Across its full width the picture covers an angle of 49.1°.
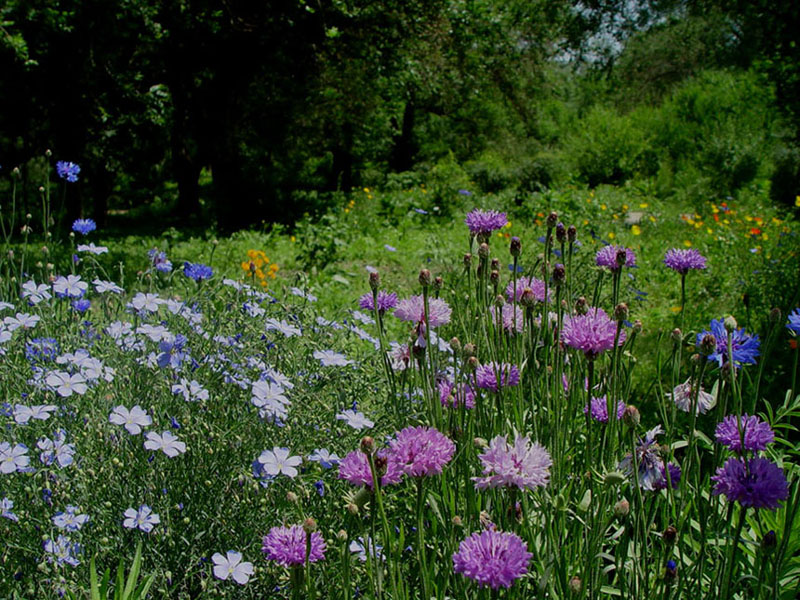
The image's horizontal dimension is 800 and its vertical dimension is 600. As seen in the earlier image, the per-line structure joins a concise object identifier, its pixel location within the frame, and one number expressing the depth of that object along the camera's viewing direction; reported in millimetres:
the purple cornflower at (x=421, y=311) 544
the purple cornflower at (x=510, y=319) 595
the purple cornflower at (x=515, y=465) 408
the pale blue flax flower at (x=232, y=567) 493
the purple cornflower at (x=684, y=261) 562
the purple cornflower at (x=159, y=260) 811
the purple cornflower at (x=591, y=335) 460
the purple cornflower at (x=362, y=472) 419
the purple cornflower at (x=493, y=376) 529
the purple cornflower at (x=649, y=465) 482
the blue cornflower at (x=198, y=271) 780
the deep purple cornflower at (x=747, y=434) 452
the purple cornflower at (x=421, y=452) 416
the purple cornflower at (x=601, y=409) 532
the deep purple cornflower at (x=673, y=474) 494
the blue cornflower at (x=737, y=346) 513
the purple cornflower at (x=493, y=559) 374
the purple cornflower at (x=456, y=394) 529
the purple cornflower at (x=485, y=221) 586
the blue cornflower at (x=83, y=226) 885
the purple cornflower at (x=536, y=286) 613
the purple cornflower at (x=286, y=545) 431
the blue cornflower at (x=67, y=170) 963
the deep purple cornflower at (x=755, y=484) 396
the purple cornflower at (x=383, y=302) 629
